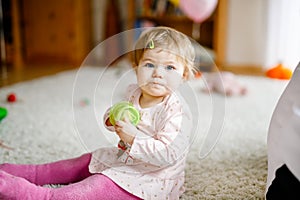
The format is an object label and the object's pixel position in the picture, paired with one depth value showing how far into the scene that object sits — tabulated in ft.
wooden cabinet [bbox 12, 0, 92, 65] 10.87
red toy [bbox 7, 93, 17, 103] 6.20
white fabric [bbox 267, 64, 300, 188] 2.30
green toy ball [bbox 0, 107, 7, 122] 4.29
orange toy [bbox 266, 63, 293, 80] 8.15
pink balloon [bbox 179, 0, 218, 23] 8.10
